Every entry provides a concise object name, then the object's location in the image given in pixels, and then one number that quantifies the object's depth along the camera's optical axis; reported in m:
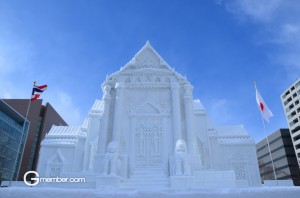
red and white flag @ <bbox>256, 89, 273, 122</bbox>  22.40
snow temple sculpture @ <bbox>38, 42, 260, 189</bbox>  17.22
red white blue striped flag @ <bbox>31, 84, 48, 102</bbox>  22.77
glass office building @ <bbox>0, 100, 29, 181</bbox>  58.12
